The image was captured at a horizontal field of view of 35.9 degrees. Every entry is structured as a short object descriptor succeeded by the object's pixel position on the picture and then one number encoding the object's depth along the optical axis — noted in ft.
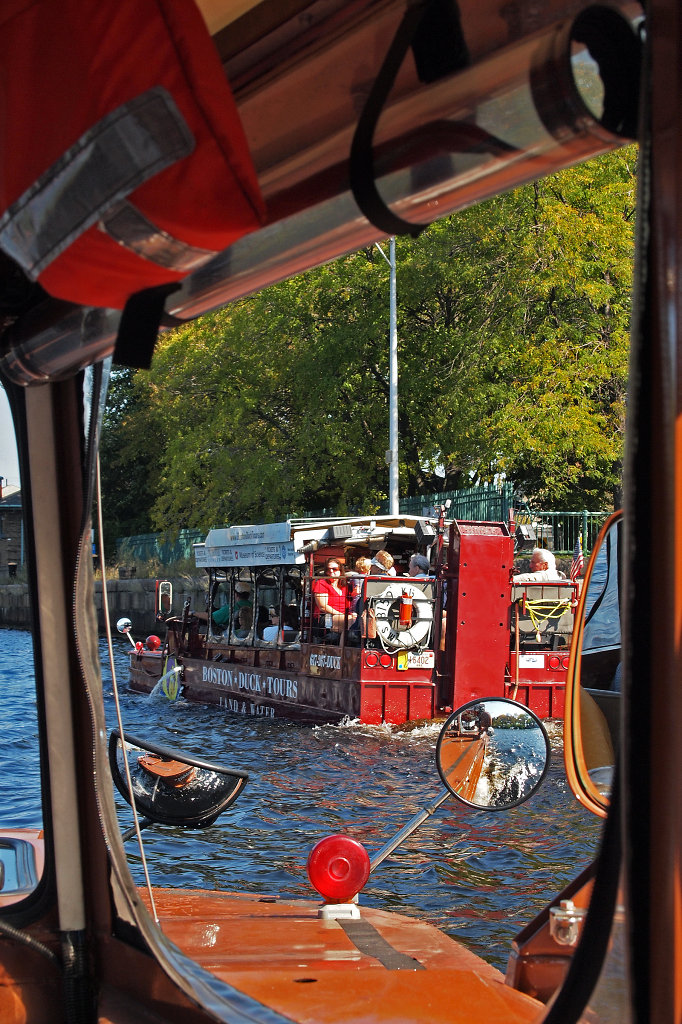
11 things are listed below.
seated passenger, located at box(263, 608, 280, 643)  55.57
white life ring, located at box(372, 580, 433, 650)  46.65
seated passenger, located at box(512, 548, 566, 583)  47.83
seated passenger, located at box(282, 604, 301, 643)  57.31
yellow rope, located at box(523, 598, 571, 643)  47.62
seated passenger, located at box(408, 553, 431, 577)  50.39
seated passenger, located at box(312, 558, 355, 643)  51.62
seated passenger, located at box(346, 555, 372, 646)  47.62
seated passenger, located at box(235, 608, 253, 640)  60.49
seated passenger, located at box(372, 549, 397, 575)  50.29
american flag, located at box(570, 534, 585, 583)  44.00
